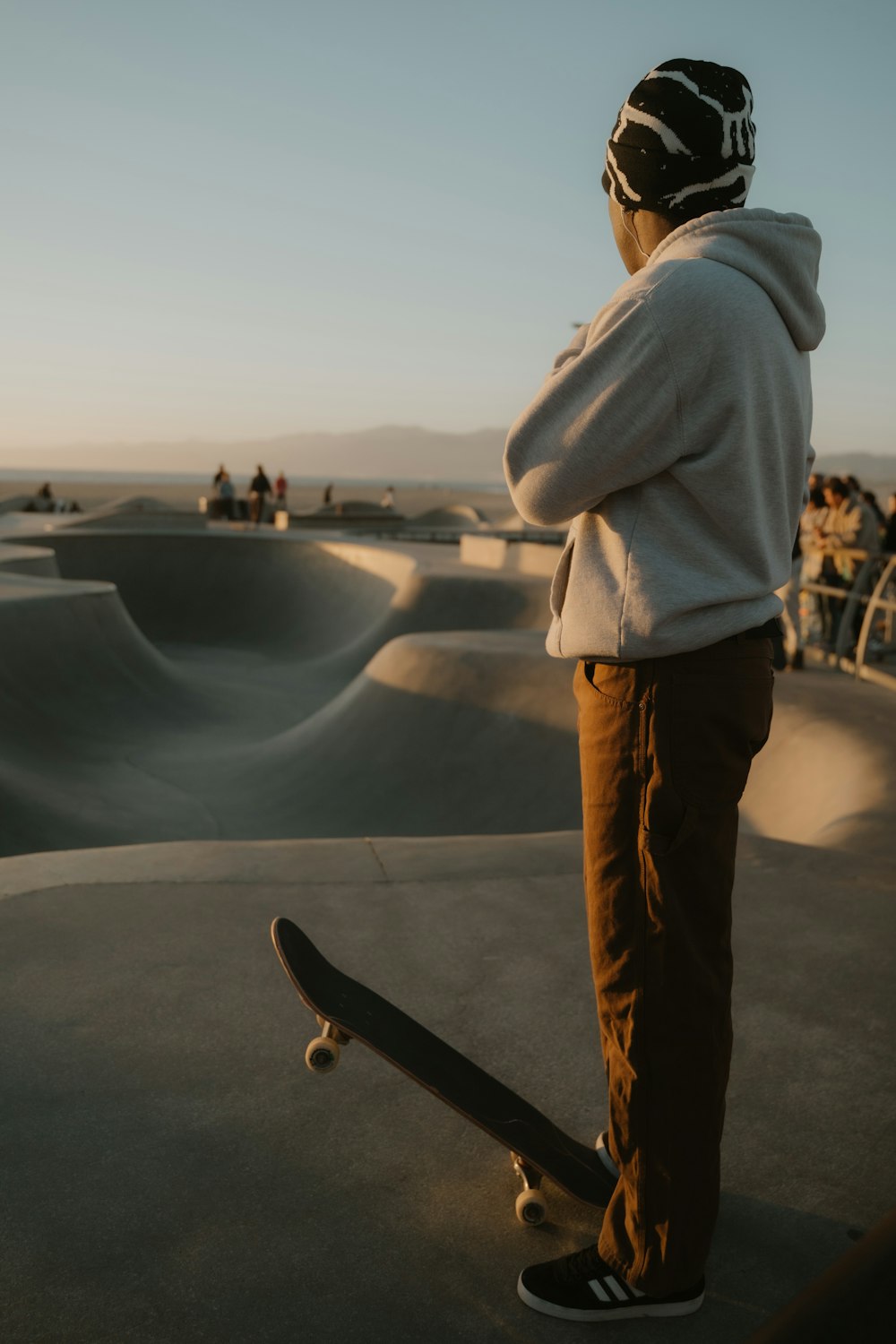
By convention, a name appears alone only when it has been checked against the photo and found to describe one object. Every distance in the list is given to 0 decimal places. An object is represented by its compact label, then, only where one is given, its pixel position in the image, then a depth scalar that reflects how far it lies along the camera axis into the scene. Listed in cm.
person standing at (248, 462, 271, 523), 3434
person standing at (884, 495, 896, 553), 1191
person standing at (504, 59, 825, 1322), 172
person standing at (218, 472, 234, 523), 3803
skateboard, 211
